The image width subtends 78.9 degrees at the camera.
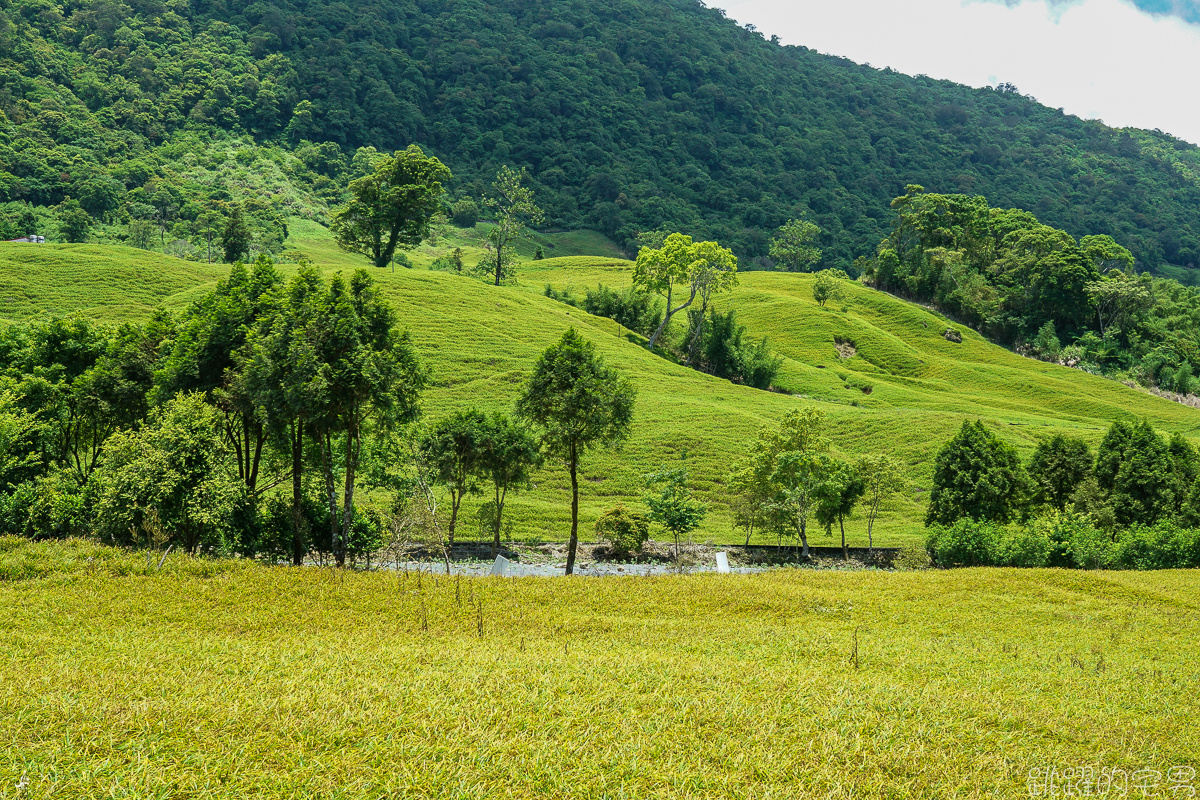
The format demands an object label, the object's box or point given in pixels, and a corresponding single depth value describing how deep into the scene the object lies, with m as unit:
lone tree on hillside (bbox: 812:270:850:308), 123.62
